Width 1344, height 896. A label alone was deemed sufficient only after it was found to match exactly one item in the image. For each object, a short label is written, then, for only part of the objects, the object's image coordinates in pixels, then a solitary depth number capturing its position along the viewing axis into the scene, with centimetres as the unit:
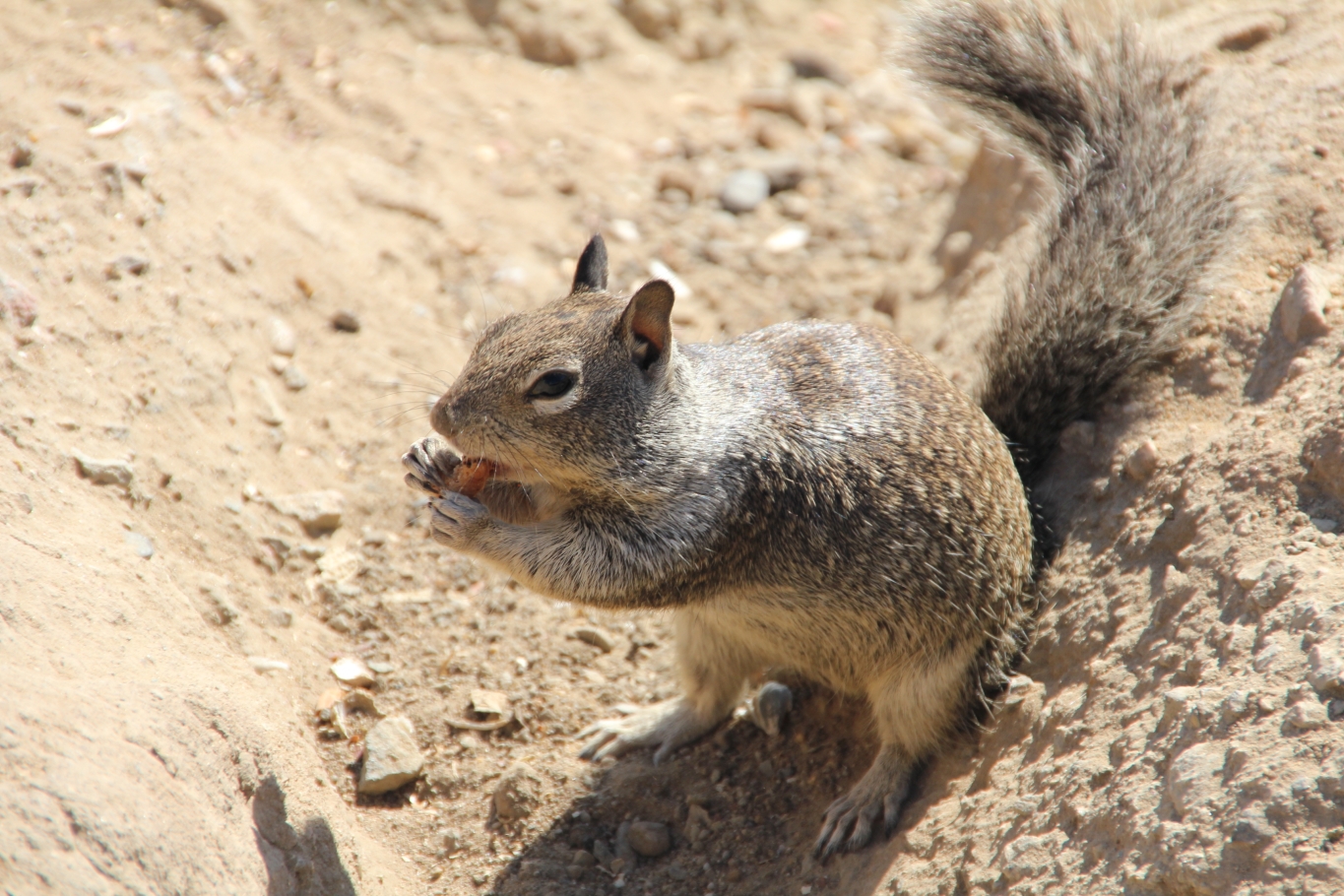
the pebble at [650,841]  738
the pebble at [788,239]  1260
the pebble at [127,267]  810
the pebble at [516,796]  738
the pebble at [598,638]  885
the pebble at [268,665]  716
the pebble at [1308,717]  515
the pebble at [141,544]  675
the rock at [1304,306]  710
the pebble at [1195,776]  526
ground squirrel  663
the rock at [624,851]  731
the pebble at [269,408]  865
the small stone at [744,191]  1299
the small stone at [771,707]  822
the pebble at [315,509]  830
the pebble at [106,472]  693
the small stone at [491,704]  802
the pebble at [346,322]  976
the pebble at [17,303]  721
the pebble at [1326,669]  522
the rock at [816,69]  1539
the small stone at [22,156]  816
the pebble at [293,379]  904
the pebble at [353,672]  777
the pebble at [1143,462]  729
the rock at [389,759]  731
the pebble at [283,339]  914
